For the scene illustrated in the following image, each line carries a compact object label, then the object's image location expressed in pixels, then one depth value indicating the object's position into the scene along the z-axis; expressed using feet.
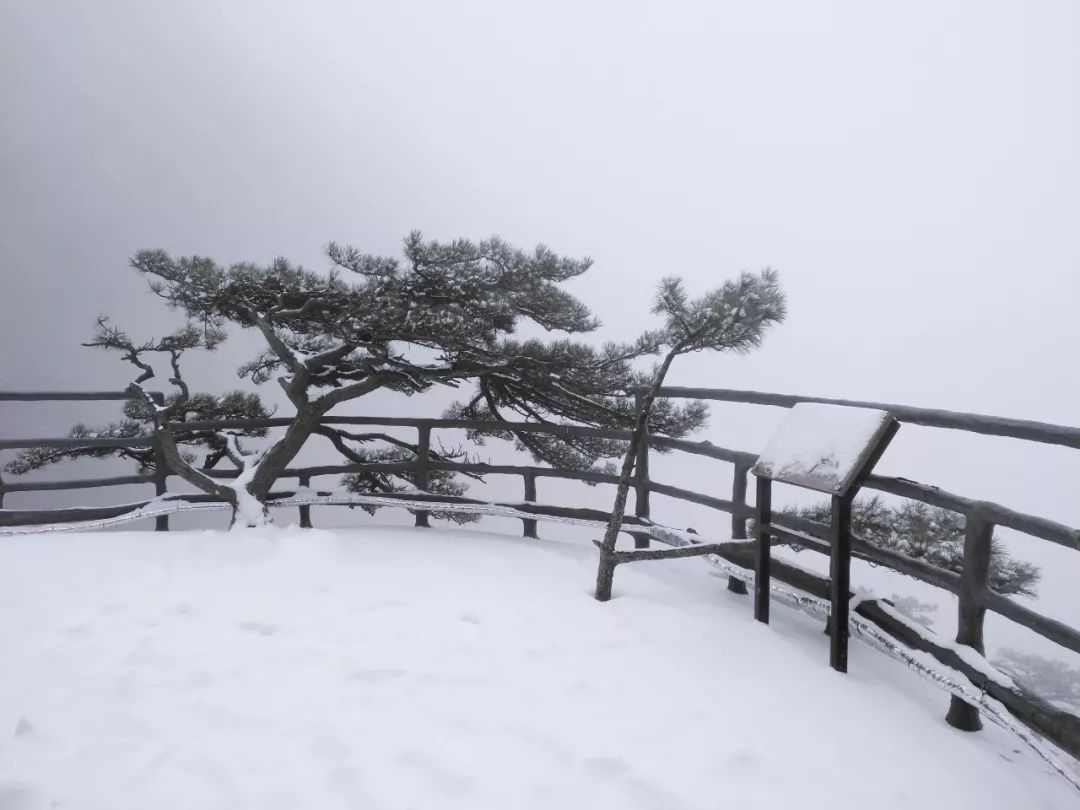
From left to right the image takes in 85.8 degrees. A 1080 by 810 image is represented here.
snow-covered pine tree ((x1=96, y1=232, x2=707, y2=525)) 14.51
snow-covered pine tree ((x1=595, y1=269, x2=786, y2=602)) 9.38
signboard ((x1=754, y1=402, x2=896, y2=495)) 6.75
